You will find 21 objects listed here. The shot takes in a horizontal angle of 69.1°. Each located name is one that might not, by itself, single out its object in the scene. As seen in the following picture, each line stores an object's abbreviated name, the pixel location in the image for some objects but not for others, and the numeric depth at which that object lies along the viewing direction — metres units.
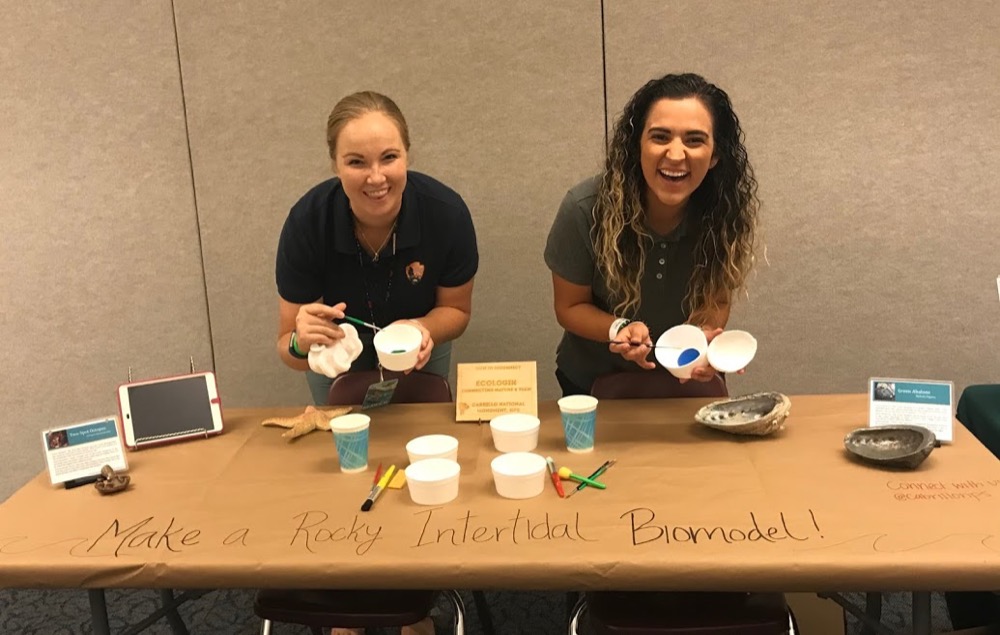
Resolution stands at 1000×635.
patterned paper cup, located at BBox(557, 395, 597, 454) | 1.51
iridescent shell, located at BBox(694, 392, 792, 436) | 1.55
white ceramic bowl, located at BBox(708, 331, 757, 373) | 1.64
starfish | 1.69
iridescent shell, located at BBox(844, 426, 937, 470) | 1.38
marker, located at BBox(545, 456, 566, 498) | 1.36
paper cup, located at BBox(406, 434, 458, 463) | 1.47
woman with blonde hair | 1.79
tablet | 1.67
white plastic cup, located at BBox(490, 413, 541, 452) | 1.53
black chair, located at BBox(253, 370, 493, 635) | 1.43
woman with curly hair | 1.78
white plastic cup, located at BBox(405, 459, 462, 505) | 1.33
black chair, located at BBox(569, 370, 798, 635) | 1.33
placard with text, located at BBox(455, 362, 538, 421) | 1.72
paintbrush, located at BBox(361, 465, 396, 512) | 1.33
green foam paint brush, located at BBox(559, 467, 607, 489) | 1.37
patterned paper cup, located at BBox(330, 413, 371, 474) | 1.46
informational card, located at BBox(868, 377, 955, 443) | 1.49
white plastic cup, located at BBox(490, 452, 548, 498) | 1.33
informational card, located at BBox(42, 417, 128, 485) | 1.49
